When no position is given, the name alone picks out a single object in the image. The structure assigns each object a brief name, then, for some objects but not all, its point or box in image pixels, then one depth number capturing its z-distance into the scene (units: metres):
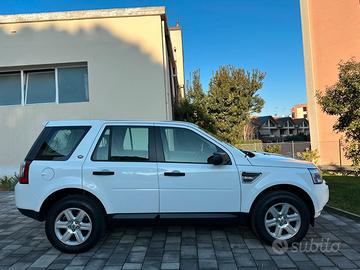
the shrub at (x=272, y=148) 25.04
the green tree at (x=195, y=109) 20.17
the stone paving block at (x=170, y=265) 4.77
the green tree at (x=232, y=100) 25.11
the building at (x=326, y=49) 23.11
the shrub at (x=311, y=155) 21.58
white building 12.39
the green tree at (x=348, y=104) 10.04
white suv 5.46
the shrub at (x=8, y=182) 12.06
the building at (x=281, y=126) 88.89
